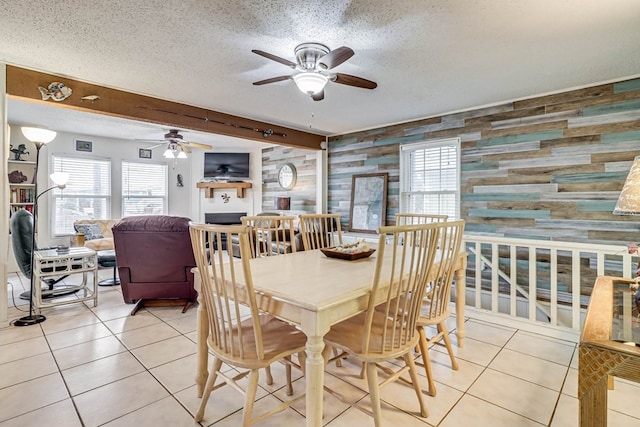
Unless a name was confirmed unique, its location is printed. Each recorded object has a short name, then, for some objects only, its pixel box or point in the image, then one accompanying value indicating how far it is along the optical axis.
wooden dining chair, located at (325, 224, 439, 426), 1.48
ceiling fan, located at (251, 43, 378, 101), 2.36
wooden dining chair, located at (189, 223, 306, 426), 1.39
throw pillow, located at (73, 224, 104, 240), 5.43
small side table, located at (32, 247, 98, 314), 3.24
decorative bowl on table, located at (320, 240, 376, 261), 2.23
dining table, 1.33
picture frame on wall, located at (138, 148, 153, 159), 6.79
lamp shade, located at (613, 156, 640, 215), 1.65
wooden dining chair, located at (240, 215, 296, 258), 2.61
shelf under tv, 7.50
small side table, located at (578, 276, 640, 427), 1.02
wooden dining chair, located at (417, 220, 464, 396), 1.96
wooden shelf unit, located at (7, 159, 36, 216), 5.05
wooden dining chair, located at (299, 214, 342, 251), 2.83
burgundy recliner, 3.18
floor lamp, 2.98
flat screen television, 7.45
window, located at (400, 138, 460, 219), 4.41
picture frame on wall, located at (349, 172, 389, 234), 5.10
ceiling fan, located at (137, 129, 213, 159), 5.67
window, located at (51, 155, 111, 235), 5.82
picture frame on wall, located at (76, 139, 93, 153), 5.98
